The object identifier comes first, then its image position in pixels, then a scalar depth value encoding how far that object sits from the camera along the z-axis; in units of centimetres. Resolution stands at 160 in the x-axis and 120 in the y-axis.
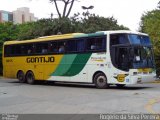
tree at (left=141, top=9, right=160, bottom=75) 2457
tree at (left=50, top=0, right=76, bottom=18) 3361
